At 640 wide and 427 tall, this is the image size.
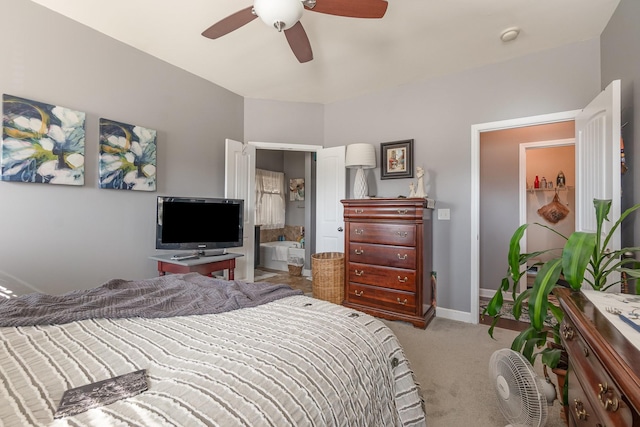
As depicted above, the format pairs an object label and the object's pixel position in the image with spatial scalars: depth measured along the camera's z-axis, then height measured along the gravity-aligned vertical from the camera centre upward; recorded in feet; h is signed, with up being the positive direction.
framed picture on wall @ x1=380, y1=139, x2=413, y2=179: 11.10 +2.15
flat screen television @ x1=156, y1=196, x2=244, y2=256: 9.01 -0.38
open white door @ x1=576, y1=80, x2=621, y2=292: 5.90 +1.31
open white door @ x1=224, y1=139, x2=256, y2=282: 11.43 +1.10
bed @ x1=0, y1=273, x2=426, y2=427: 2.18 -1.48
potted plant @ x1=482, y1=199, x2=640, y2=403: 3.88 -0.98
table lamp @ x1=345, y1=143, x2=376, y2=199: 11.25 +2.09
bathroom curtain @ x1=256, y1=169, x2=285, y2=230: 19.30 +0.93
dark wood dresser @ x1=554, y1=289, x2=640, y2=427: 2.10 -1.44
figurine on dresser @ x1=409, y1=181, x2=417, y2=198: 10.12 +0.82
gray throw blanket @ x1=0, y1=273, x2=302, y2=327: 3.95 -1.41
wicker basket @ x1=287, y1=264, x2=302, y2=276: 16.43 -3.32
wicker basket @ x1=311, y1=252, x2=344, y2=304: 10.79 -2.52
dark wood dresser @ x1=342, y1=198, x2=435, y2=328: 9.12 -1.56
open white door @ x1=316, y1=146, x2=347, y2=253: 12.51 +0.68
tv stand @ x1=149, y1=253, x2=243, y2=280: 8.73 -1.68
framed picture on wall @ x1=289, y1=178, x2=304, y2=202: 20.66 +1.73
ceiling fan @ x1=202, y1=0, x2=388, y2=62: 5.19 +4.02
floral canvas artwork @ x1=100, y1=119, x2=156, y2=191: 8.37 +1.74
